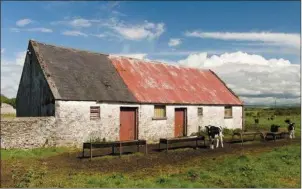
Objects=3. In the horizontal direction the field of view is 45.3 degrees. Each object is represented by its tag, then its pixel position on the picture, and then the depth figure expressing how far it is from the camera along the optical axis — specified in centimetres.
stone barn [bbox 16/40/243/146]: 2283
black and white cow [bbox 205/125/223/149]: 2223
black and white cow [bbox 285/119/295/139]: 2925
